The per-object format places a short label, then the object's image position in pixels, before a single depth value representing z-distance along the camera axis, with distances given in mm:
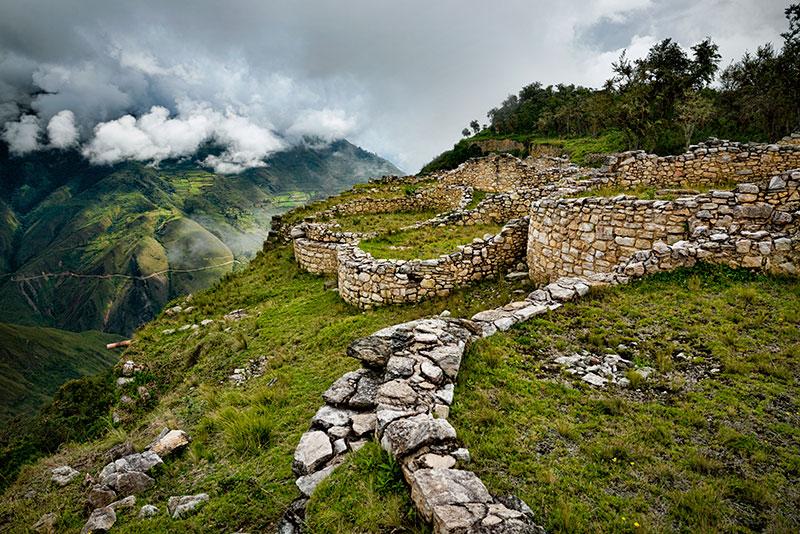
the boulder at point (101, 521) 5449
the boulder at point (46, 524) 5965
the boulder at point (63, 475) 7441
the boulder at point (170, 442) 7070
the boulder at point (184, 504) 5348
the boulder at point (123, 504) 5840
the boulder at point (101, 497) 6125
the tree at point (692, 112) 33469
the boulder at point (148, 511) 5566
